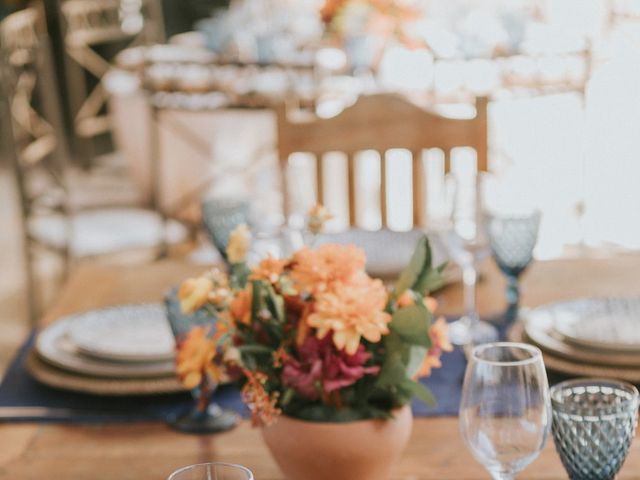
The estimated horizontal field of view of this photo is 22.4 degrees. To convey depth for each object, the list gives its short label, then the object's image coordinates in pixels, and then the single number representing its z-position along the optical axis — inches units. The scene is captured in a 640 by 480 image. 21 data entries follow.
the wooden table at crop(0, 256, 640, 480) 70.2
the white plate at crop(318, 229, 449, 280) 95.4
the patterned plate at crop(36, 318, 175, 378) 79.6
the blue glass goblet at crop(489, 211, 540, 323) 87.1
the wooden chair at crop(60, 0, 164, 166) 307.3
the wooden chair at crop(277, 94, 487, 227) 112.5
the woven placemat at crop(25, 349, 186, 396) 78.4
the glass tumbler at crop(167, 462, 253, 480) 55.4
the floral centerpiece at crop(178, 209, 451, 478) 63.8
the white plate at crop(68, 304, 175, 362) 81.0
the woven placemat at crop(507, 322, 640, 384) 77.9
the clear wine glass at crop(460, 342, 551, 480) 62.0
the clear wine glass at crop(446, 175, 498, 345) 85.6
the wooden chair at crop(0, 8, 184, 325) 143.5
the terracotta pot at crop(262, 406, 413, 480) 65.2
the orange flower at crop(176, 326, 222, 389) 66.4
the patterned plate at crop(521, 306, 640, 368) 79.0
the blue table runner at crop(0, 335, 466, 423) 76.9
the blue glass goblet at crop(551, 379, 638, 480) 62.8
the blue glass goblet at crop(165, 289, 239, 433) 73.5
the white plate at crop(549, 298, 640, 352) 79.9
